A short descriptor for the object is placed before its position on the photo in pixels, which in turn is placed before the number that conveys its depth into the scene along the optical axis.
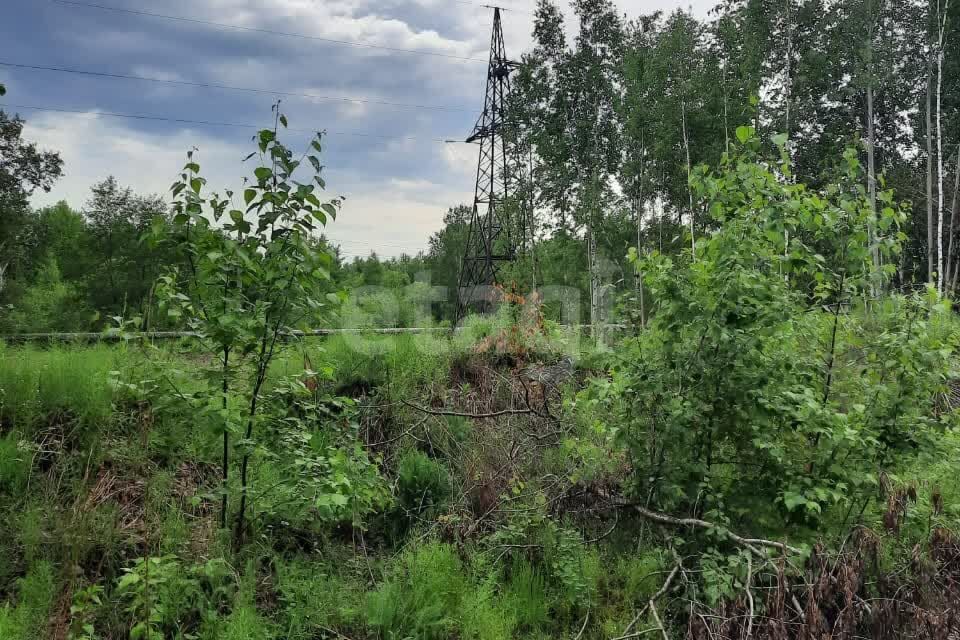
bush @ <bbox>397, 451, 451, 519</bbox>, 4.93
